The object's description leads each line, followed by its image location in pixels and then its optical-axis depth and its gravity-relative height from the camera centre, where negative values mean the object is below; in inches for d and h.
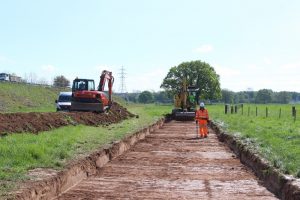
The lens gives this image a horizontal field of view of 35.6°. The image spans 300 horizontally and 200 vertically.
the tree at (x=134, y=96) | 6413.4 +74.0
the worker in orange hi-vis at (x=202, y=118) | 818.2 -28.7
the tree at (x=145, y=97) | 6058.1 +56.1
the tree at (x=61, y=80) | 3828.5 +180.8
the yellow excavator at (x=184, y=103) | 1473.9 -4.5
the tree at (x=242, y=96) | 7107.3 +86.1
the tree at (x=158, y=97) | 6403.5 +62.4
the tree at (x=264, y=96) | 6366.1 +85.2
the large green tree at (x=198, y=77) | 3730.3 +199.4
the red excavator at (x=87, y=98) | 1074.1 +6.9
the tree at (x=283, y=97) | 6471.5 +73.9
